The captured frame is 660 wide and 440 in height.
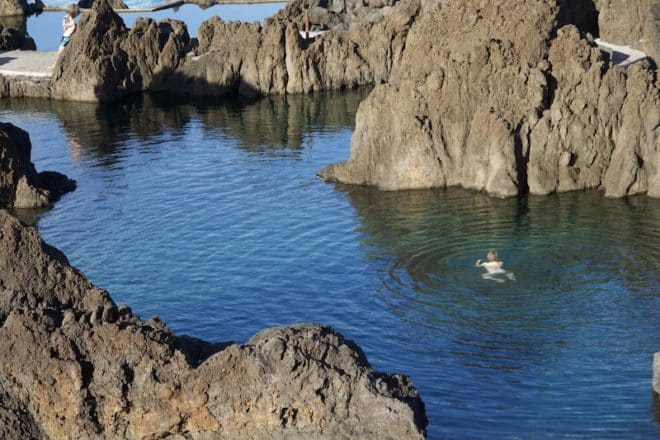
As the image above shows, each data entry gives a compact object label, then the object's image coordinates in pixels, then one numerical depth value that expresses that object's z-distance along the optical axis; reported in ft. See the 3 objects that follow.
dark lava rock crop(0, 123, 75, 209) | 164.25
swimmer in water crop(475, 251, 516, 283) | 121.80
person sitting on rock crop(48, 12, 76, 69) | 244.63
